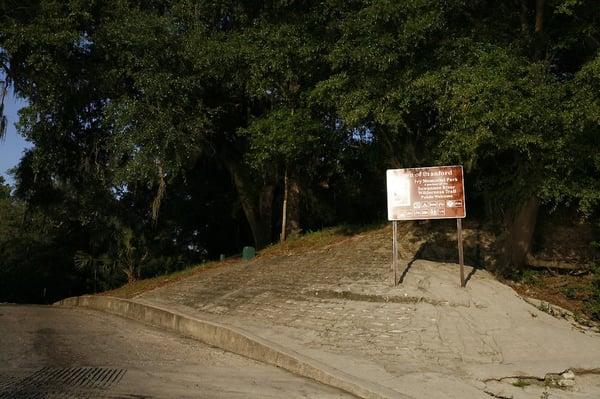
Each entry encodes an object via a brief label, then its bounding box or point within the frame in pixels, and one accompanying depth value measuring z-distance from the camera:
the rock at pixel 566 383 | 7.54
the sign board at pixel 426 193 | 11.20
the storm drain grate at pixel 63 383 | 6.25
